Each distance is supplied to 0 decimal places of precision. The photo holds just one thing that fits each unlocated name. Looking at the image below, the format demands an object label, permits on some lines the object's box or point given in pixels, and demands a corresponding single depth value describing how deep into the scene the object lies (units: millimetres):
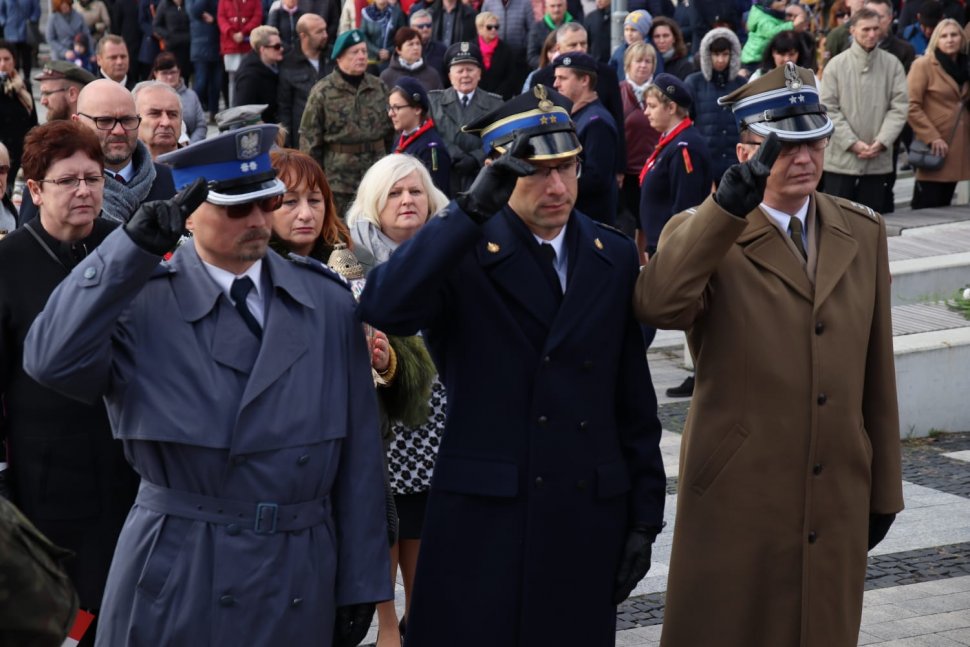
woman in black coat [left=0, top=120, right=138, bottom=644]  4711
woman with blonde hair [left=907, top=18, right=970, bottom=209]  13789
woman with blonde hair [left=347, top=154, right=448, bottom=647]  5668
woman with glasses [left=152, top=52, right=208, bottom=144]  13242
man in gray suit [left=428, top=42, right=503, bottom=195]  12211
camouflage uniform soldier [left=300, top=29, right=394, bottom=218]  12250
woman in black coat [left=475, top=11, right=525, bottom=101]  16000
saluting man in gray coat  3691
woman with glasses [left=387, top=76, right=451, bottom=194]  11109
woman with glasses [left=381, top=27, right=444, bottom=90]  14523
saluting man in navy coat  4234
